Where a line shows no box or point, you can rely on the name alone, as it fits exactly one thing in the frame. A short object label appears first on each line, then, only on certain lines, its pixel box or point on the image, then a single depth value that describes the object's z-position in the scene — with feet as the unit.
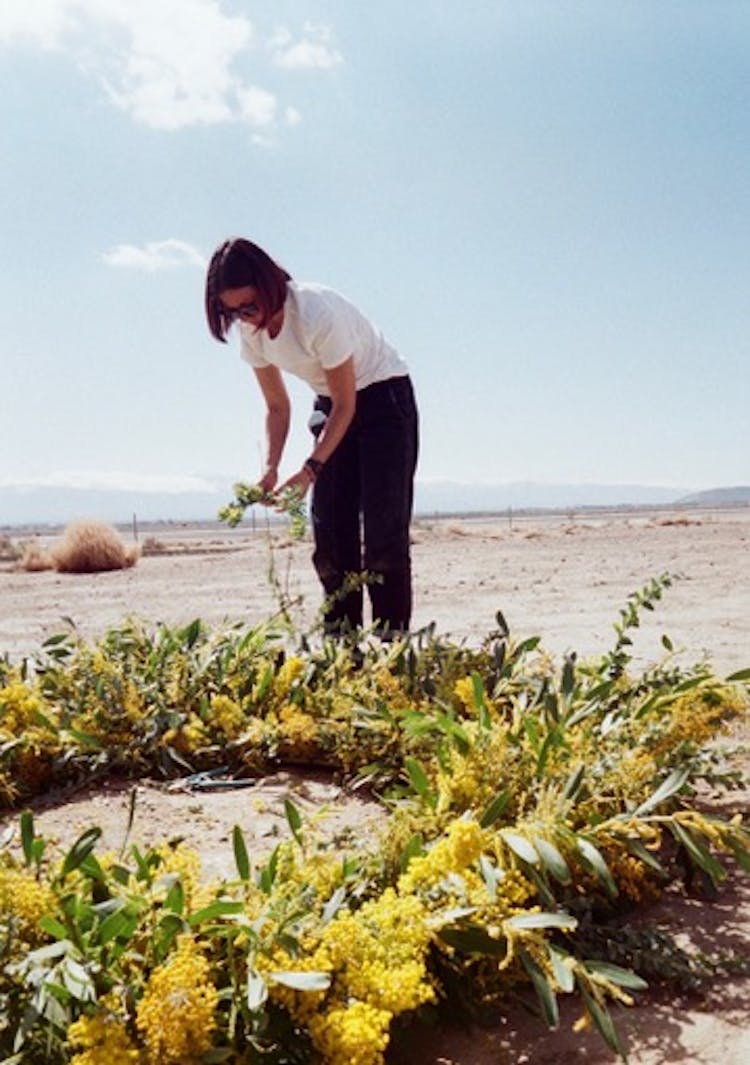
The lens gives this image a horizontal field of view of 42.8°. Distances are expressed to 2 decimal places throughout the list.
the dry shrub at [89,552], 47.88
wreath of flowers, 4.23
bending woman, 10.32
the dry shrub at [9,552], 70.79
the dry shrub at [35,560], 52.12
